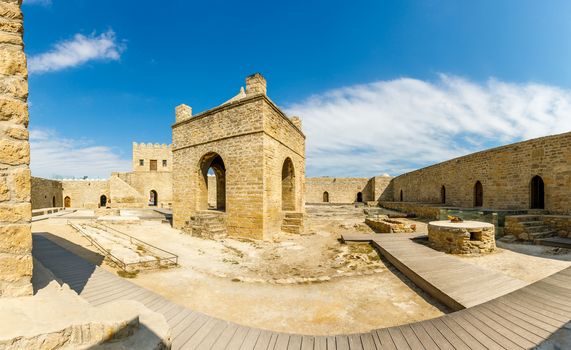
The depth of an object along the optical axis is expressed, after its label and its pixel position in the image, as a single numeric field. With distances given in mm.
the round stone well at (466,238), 7727
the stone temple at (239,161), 10906
